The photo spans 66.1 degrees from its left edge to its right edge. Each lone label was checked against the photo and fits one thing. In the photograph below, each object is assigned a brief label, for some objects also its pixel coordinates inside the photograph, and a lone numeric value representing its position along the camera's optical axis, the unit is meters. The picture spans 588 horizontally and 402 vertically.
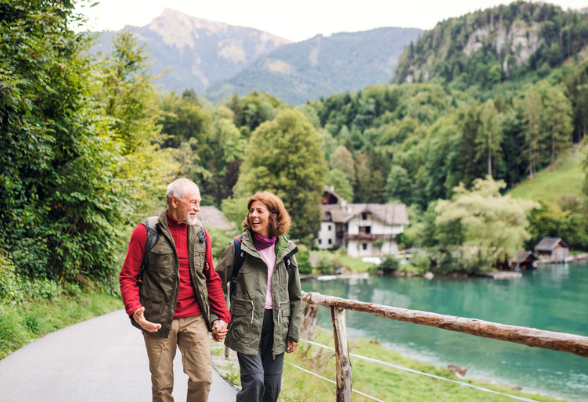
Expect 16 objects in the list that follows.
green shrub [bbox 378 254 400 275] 40.66
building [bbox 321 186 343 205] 61.69
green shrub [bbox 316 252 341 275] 38.81
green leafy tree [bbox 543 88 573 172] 76.19
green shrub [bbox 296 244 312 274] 36.50
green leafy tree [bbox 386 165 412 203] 78.25
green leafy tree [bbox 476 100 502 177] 72.88
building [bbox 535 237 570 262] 50.44
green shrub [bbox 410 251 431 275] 40.31
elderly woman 3.33
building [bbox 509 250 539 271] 43.53
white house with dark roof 53.97
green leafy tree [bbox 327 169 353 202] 72.94
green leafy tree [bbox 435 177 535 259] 42.09
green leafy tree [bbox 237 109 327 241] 38.81
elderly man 3.09
